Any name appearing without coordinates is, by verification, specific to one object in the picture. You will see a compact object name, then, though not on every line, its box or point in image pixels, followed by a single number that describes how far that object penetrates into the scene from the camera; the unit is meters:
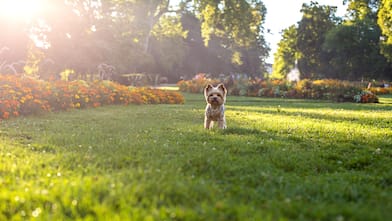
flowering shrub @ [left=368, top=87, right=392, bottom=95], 30.91
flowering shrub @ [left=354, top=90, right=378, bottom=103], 19.70
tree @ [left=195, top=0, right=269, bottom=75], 36.88
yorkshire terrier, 7.48
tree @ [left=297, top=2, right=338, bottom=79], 57.62
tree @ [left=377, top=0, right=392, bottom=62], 32.37
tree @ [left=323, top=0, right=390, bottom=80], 52.12
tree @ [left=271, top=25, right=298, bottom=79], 58.31
